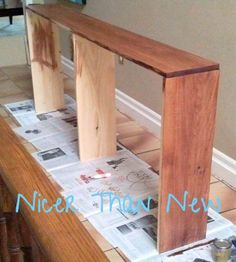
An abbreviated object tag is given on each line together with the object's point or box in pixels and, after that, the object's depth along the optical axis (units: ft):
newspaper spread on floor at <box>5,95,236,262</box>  4.74
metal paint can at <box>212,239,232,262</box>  4.41
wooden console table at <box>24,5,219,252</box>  3.99
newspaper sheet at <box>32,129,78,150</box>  6.92
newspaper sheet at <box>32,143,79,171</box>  6.33
